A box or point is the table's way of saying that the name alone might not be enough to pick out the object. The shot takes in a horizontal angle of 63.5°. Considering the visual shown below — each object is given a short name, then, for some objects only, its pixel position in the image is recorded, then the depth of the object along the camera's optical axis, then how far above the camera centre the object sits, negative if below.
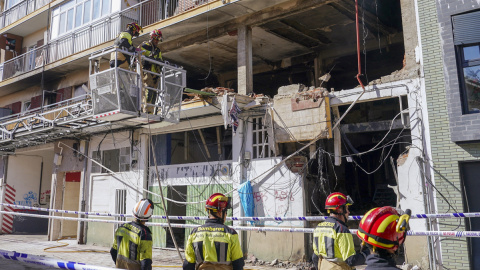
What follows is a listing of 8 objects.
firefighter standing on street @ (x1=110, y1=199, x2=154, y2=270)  4.48 -0.42
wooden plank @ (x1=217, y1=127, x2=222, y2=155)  12.63 +1.94
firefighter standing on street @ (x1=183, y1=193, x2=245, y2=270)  3.94 -0.41
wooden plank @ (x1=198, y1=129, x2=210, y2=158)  12.59 +2.15
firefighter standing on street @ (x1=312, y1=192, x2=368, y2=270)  4.17 -0.41
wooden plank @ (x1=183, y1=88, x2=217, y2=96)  10.48 +3.02
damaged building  9.56 +2.59
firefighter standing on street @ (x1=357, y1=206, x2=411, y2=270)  2.44 -0.21
